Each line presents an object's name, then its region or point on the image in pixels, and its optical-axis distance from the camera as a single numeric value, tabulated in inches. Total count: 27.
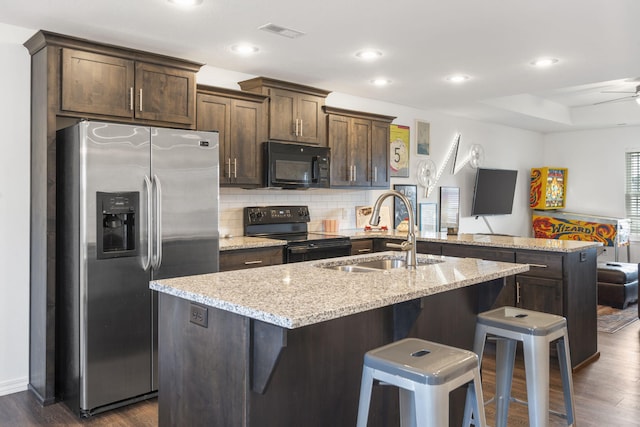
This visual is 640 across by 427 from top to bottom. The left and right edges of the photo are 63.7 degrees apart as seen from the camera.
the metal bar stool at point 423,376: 67.2
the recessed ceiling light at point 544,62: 167.3
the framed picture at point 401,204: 251.9
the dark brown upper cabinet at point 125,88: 132.0
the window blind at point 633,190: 336.8
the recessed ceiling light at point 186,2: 116.1
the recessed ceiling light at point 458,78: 192.4
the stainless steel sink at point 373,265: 114.0
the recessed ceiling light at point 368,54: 158.2
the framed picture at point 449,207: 279.9
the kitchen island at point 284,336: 70.8
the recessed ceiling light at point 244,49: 151.3
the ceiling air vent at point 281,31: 133.7
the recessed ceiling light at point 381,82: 197.3
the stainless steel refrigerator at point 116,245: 123.8
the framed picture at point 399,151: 248.8
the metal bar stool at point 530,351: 90.2
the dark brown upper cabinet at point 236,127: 164.7
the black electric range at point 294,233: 176.9
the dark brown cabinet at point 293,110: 183.6
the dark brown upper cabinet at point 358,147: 207.3
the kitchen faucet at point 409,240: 104.7
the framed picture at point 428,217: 266.1
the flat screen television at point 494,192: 299.1
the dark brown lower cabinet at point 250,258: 155.8
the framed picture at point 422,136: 265.0
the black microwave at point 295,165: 180.7
